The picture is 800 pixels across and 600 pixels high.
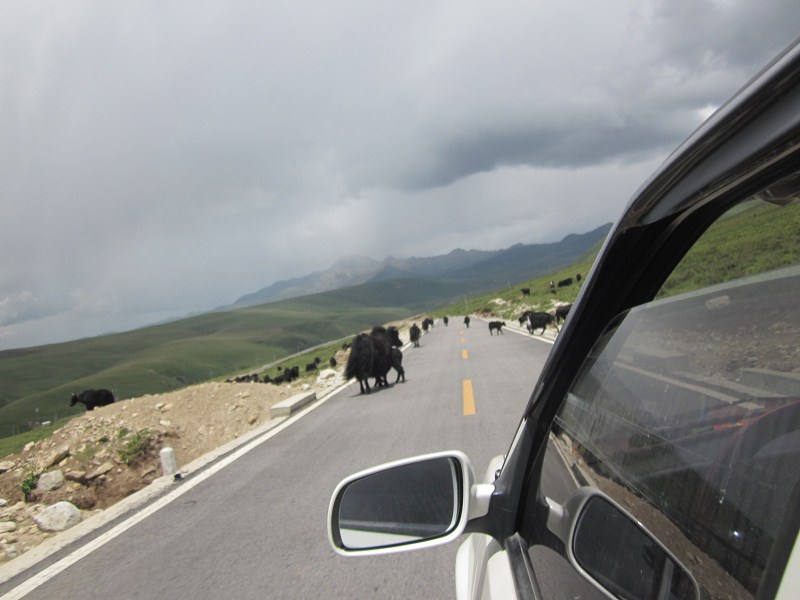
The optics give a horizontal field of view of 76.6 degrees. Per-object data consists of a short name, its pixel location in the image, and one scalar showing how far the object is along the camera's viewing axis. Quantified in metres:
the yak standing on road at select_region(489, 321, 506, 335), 26.56
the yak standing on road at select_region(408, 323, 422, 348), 28.62
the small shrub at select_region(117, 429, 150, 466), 9.28
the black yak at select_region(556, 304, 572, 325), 21.62
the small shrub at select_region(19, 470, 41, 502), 7.88
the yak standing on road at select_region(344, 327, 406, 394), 13.03
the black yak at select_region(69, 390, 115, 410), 28.97
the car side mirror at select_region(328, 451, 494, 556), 1.63
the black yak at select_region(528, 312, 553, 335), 21.95
